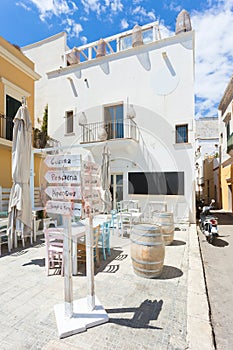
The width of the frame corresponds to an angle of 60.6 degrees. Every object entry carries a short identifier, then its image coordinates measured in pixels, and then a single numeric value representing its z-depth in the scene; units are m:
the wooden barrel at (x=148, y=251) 3.51
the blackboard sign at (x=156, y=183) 9.85
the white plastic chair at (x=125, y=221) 6.64
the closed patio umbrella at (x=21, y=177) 4.75
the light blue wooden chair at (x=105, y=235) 4.60
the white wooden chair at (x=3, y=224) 4.99
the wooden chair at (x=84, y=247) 4.09
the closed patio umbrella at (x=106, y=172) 6.48
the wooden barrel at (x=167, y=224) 5.48
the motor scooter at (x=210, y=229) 6.50
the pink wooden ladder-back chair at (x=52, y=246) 3.77
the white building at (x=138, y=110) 9.83
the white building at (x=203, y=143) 24.31
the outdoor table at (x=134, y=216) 6.84
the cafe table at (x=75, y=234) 3.74
